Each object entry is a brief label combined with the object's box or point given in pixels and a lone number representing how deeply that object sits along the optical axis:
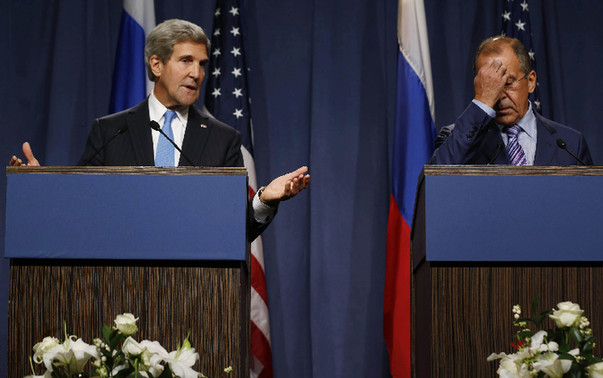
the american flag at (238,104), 8.88
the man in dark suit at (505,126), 5.96
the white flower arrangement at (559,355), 2.74
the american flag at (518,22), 9.07
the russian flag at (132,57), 8.84
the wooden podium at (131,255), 4.59
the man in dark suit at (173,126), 5.89
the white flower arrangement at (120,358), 2.66
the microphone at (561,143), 5.66
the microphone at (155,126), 5.50
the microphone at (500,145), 5.51
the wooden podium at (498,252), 4.68
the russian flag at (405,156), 8.71
